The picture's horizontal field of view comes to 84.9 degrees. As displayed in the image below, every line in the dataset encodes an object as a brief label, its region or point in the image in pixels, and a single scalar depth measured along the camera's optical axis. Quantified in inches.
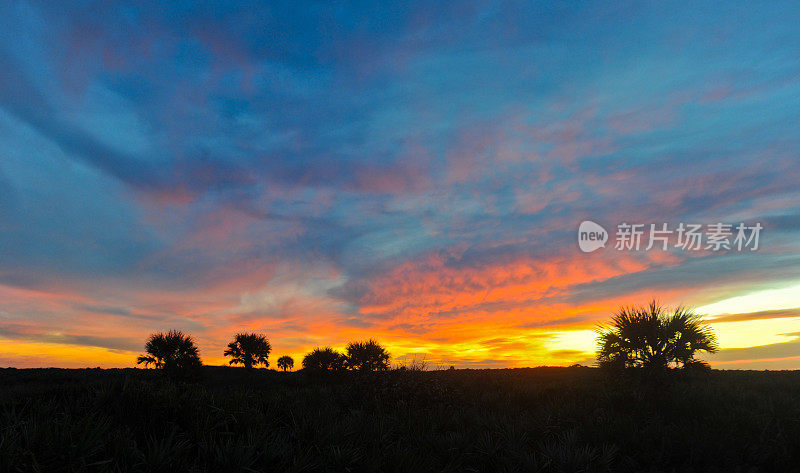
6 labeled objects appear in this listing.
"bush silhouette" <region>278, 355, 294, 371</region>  2342.5
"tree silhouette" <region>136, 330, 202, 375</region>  1448.1
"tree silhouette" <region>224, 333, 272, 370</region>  1988.2
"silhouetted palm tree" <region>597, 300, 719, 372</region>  699.4
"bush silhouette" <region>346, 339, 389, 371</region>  1732.3
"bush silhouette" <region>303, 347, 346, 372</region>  1617.9
